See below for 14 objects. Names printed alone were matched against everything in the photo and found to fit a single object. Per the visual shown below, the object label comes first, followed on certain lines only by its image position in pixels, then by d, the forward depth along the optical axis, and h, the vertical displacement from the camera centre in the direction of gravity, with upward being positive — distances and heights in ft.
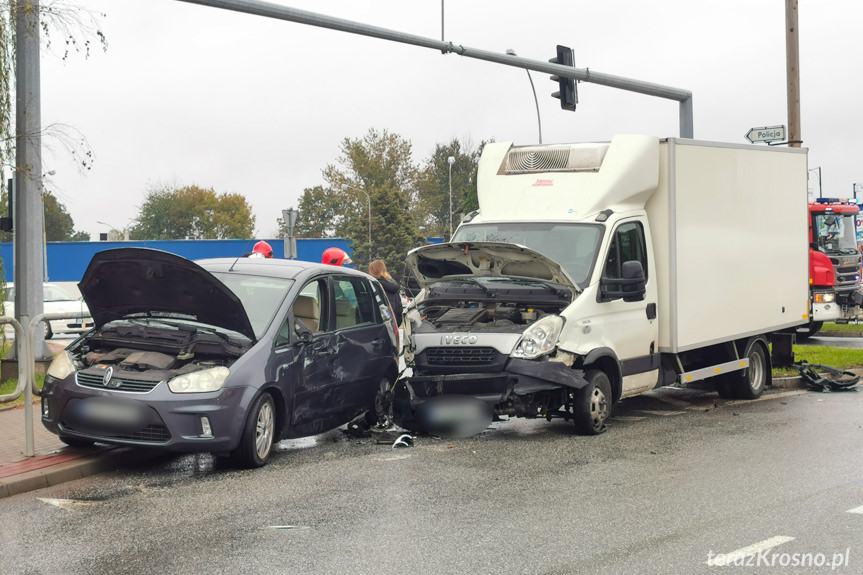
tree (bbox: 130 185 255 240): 329.52 +21.72
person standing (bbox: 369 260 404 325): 44.09 -0.29
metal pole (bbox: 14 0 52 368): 41.19 +3.43
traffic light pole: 44.11 +12.09
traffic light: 64.03 +11.59
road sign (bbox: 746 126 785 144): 59.26 +8.11
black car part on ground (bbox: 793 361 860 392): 42.75 -4.83
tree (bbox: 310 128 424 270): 209.67 +21.59
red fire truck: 68.03 +0.26
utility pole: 66.64 +13.80
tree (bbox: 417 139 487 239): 269.44 +26.76
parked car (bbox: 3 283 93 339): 47.75 -1.37
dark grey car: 24.97 -2.16
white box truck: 29.76 -0.37
